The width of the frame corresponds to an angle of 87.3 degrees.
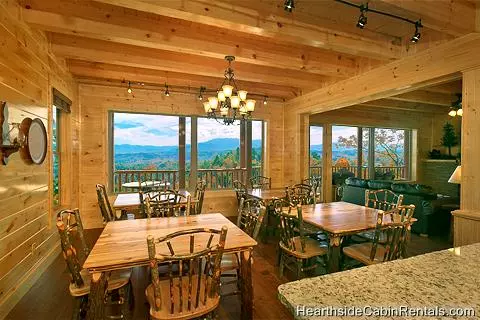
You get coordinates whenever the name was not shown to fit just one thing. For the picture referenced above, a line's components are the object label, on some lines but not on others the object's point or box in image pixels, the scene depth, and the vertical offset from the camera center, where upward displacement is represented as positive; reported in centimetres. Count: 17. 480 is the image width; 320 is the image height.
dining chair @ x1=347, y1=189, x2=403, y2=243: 307 -98
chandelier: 336 +76
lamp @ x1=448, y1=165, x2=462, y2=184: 361 -31
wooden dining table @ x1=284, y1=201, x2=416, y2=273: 239 -68
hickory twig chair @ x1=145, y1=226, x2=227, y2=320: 145 -87
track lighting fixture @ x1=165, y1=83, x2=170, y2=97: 483 +126
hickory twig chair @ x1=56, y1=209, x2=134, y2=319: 179 -96
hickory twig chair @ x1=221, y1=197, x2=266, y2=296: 222 -72
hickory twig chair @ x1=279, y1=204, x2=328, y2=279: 252 -97
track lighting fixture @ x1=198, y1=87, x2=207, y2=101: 510 +131
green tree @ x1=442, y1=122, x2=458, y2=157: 752 +54
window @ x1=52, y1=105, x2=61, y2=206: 382 +3
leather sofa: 409 -85
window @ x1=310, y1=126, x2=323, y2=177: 711 +17
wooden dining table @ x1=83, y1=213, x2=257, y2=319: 161 -65
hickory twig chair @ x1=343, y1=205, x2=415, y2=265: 221 -78
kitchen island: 76 -46
